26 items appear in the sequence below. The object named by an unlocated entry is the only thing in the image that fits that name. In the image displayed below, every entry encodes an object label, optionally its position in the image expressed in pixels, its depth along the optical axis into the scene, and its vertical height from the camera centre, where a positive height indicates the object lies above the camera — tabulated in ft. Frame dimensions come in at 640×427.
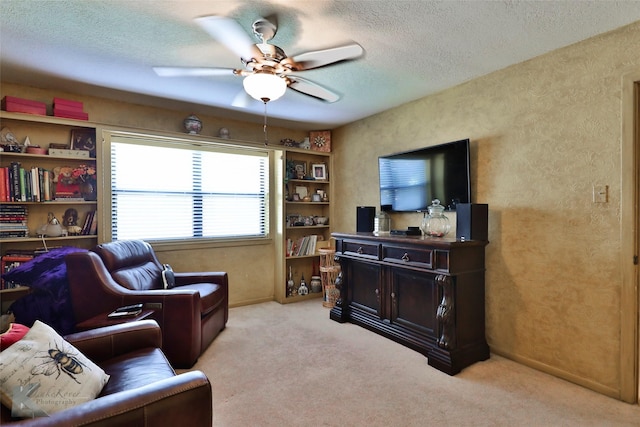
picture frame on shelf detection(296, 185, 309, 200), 15.03 +0.91
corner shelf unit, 14.03 -0.18
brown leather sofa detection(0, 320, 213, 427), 3.32 -2.24
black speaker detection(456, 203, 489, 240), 8.68 -0.35
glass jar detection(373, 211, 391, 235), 11.74 -0.47
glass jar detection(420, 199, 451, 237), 9.60 -0.41
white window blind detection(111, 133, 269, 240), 11.49 +0.87
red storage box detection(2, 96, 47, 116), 9.32 +3.23
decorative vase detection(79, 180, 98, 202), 10.50 +0.75
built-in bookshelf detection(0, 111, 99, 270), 9.40 +0.83
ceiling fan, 5.91 +3.16
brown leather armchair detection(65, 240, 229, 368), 7.95 -2.25
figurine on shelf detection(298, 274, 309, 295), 14.60 -3.65
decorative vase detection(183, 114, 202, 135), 12.07 +3.32
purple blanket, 8.01 -2.20
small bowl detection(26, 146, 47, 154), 9.65 +1.94
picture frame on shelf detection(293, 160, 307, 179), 14.92 +1.99
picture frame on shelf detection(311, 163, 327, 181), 15.28 +1.88
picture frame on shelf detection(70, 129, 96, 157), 10.44 +2.40
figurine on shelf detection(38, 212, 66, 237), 9.83 -0.50
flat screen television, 9.61 +1.06
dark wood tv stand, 8.18 -2.52
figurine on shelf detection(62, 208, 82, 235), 10.28 -0.27
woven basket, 13.34 -3.31
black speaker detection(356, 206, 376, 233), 12.34 -0.33
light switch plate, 6.95 +0.30
